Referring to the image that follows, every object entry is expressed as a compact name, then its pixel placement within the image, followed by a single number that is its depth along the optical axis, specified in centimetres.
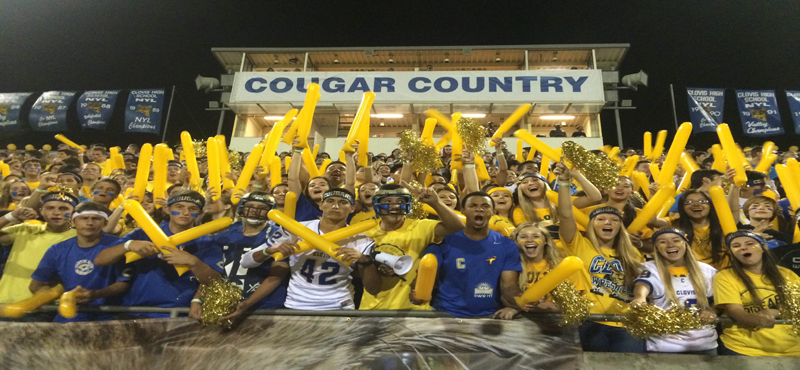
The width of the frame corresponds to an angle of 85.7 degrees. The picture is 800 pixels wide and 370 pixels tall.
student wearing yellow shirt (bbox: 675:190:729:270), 456
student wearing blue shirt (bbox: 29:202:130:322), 388
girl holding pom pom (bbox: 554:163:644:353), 365
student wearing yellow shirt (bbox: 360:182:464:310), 354
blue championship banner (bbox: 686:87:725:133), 1589
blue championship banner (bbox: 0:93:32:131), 1845
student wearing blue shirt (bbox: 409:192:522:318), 356
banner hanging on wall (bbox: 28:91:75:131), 1817
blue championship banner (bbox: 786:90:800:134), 1589
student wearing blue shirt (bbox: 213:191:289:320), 389
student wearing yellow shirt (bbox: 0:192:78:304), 422
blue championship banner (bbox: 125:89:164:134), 1800
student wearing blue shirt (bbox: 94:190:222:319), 356
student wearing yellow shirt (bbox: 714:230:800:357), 342
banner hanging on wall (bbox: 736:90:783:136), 1560
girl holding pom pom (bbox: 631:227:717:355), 353
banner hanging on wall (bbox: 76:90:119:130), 1816
